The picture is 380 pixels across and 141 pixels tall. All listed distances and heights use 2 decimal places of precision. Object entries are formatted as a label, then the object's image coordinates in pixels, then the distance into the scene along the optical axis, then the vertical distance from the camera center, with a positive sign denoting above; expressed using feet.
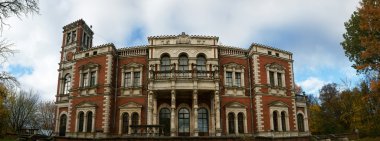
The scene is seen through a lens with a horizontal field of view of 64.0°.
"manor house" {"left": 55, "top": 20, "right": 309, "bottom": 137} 86.94 +7.95
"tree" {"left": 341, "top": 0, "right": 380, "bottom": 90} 62.08 +19.13
